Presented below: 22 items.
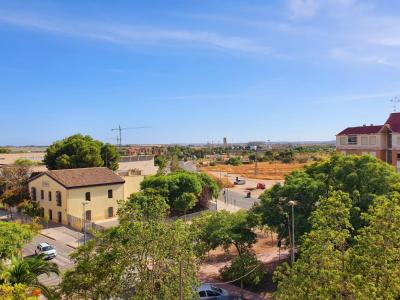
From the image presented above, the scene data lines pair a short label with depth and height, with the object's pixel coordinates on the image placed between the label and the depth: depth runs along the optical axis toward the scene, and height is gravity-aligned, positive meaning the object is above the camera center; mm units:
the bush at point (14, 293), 11465 -4082
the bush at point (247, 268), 24641 -7572
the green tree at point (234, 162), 128388 -6285
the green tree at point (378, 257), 11289 -3481
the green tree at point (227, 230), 24672 -5364
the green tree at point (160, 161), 94500 -4396
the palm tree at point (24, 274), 16828 -5309
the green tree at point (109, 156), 61625 -1731
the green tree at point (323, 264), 11531 -3647
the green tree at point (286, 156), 132000 -5157
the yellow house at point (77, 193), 43312 -5288
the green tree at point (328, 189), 23422 -2885
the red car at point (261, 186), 74906 -8116
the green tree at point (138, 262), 15453 -4495
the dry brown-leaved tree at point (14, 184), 47312 -4571
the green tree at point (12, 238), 22688 -5227
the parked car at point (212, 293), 22672 -8354
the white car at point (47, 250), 31967 -8144
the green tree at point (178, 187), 44938 -4899
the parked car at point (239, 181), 83000 -8061
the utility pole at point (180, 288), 14681 -5140
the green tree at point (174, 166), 85762 -4985
